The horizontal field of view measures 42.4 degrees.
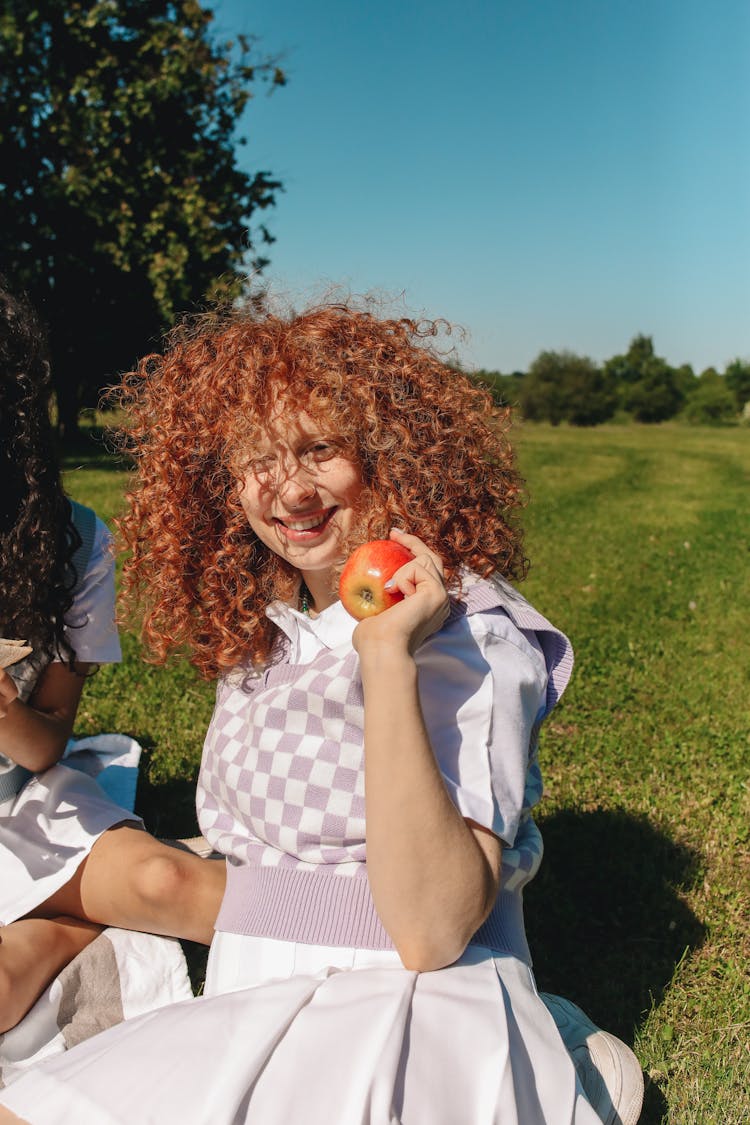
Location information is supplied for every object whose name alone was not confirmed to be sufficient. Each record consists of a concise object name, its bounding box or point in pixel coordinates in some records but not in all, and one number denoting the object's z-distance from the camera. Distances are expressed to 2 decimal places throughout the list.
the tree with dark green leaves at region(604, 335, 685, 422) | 60.13
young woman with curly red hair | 1.47
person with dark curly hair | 2.43
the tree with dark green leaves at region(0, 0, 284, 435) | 18.47
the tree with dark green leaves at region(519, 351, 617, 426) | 59.91
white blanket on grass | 2.31
